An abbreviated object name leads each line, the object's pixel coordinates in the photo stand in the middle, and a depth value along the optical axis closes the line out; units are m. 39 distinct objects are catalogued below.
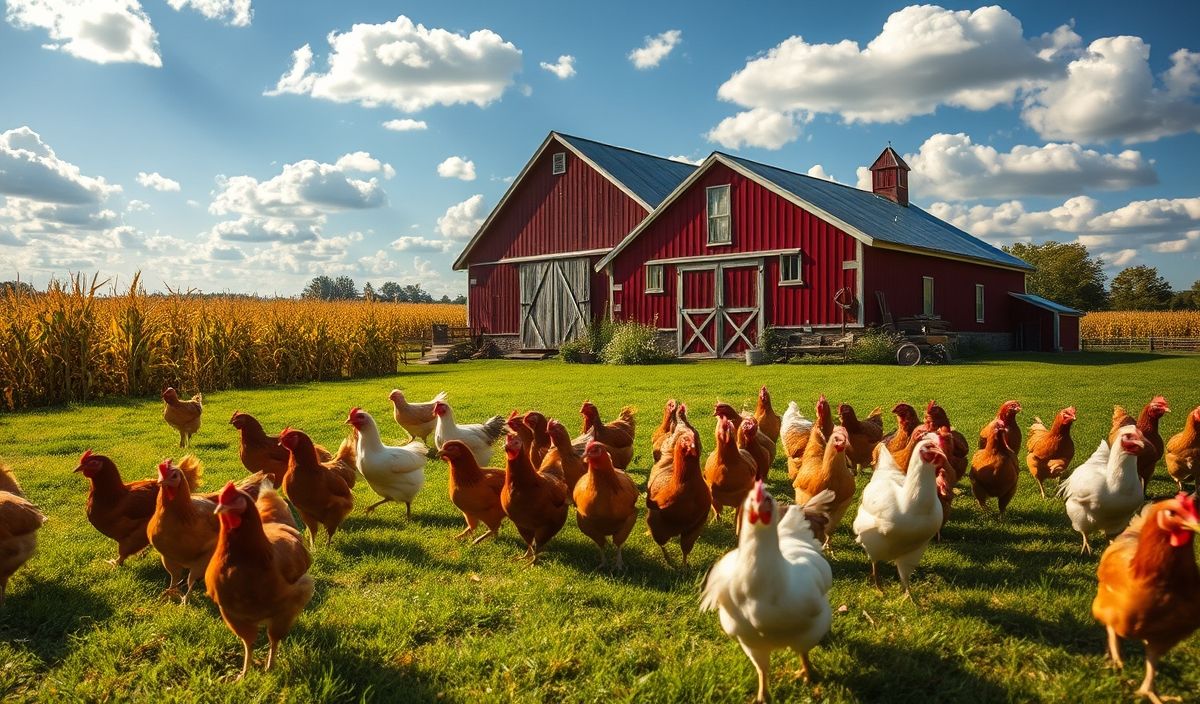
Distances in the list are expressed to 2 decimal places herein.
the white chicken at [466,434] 7.56
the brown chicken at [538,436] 6.47
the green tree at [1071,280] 68.88
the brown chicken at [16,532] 4.20
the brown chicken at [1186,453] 6.07
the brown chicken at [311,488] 5.20
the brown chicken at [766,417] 7.73
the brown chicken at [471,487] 5.26
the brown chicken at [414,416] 9.20
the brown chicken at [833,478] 4.85
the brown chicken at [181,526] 4.11
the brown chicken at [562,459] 5.66
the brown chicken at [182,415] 9.35
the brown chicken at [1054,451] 6.18
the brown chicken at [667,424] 7.10
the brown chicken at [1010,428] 5.99
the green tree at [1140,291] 67.69
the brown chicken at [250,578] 3.35
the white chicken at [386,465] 6.00
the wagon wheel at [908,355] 20.05
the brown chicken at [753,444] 5.84
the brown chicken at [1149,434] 5.92
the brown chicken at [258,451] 6.29
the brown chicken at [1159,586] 3.11
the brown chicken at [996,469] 5.53
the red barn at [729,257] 22.00
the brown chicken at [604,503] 4.70
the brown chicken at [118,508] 4.63
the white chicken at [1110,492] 4.54
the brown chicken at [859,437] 6.64
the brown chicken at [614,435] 6.77
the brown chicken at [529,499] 4.86
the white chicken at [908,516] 4.05
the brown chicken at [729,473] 5.17
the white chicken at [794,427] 6.63
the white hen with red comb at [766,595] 3.06
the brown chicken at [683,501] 4.63
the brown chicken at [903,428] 6.13
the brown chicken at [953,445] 5.97
